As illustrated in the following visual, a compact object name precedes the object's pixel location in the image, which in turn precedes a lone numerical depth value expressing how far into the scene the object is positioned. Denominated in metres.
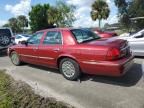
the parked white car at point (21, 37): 10.09
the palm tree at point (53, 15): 21.21
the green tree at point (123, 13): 19.85
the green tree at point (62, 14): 20.35
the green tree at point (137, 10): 17.32
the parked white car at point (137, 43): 4.46
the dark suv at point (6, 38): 6.31
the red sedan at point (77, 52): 2.82
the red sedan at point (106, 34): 7.62
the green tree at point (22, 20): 41.61
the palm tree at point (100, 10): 21.15
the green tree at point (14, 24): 42.59
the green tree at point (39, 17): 27.52
